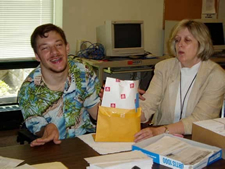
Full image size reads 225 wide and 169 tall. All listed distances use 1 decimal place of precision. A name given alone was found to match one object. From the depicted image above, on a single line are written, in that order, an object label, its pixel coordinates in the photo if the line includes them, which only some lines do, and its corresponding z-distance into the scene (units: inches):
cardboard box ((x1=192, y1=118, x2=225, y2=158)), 66.0
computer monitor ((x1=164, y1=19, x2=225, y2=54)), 193.5
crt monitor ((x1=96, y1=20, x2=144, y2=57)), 166.2
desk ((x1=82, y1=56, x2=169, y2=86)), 155.3
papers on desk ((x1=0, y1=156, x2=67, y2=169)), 57.7
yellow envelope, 70.7
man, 84.2
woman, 91.1
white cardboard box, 58.2
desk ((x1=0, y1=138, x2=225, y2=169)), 60.8
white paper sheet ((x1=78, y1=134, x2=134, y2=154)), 66.8
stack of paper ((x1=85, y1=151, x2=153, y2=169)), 55.5
